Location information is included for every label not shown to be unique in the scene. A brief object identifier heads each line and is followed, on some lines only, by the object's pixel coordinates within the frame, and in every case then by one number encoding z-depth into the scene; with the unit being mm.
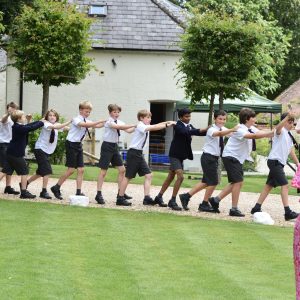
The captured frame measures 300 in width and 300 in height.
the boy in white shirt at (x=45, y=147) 16516
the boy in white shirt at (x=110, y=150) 16031
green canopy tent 31125
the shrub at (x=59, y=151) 28056
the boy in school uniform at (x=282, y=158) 14742
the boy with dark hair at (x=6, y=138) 16953
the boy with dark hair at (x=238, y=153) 14844
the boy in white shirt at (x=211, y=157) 15148
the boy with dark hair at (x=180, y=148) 15383
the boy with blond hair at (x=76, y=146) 16297
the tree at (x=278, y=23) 42781
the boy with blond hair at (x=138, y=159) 15750
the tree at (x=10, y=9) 24062
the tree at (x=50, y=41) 23766
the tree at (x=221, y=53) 22609
